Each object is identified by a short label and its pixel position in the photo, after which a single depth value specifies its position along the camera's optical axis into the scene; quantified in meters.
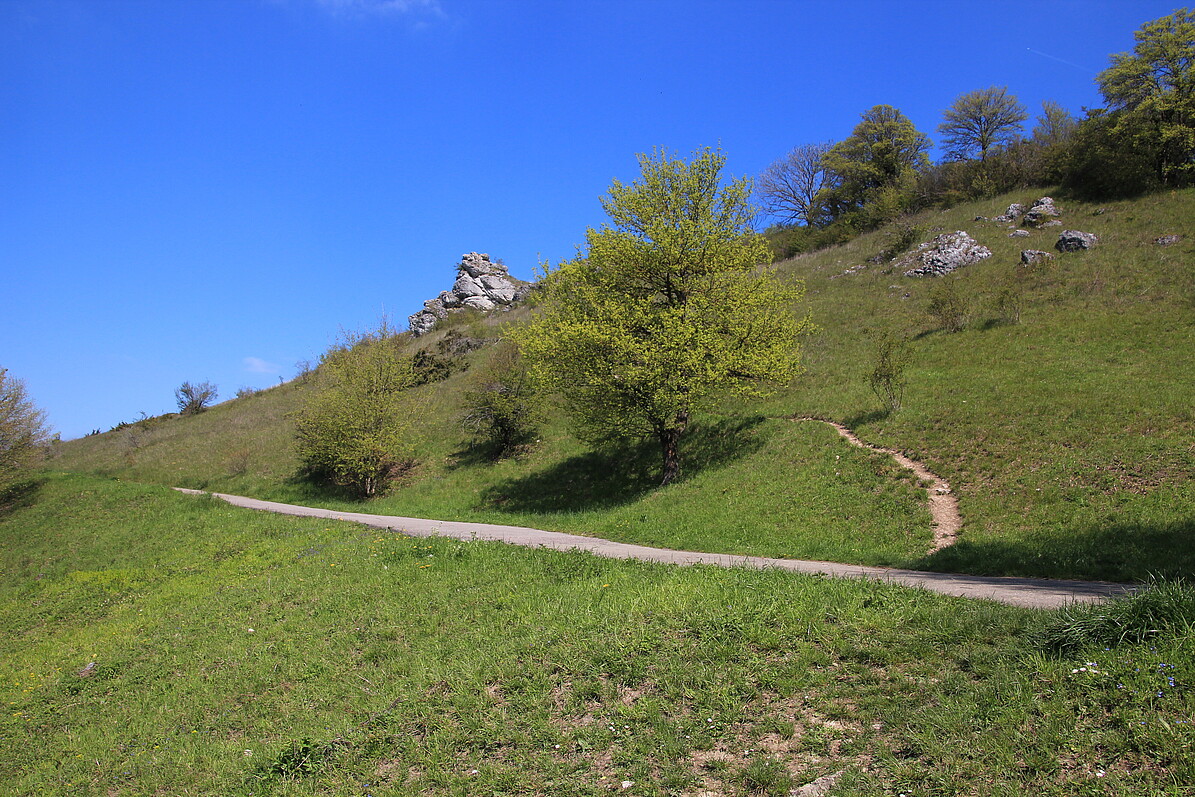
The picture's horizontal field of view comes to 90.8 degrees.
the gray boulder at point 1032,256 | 29.38
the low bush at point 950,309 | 25.70
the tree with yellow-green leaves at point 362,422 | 28.89
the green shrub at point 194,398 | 64.31
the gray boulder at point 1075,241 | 29.73
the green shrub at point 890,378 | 19.16
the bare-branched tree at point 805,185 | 70.44
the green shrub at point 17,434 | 31.55
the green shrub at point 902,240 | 39.66
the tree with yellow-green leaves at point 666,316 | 18.78
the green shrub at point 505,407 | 28.48
